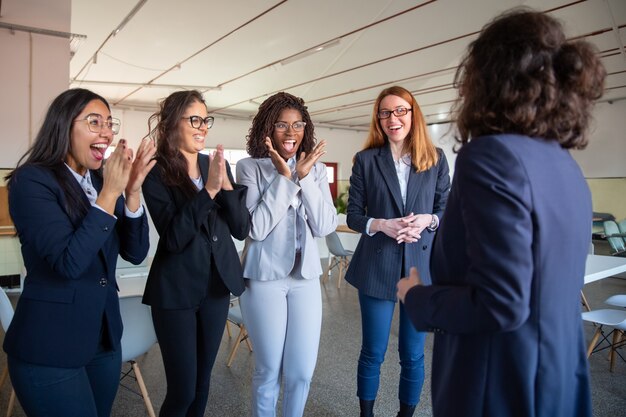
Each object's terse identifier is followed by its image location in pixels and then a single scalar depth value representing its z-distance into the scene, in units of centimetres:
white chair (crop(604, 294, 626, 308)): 366
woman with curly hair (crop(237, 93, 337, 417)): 194
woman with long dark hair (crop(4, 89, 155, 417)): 134
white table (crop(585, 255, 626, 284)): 314
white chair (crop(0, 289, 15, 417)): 225
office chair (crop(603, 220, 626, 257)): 637
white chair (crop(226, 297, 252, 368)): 336
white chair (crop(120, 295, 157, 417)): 237
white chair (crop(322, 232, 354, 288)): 644
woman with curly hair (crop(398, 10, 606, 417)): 88
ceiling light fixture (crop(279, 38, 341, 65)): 649
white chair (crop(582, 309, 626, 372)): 316
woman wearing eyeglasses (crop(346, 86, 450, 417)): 224
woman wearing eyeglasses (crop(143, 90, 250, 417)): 175
